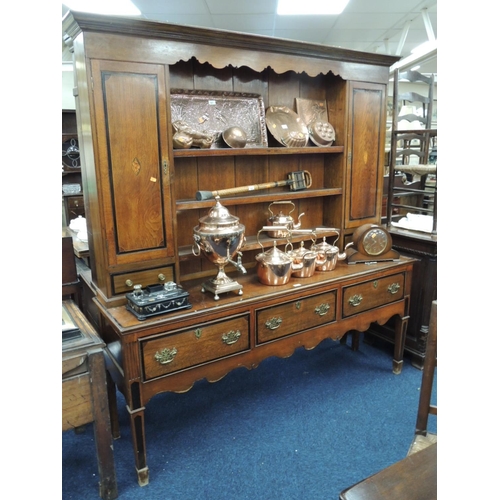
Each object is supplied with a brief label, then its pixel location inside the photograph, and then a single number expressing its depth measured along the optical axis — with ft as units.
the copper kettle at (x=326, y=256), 7.64
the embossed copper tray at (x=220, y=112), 6.99
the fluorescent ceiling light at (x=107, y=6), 12.58
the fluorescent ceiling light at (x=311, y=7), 12.94
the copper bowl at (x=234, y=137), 7.00
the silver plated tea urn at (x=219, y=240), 6.23
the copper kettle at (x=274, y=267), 6.91
